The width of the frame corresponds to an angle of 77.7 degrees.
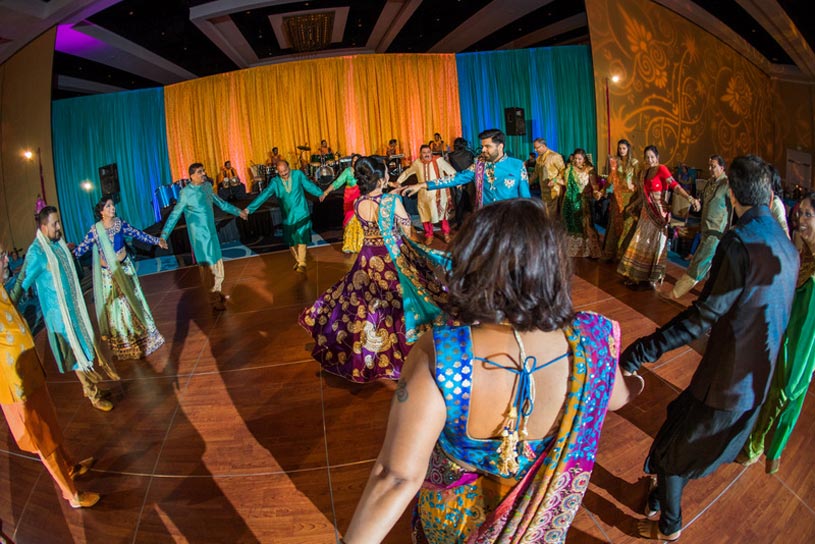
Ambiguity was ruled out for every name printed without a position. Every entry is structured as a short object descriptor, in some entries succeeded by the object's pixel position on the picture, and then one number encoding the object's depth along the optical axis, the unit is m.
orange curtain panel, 12.00
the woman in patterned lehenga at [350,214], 5.69
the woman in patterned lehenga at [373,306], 3.30
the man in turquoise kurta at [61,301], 3.25
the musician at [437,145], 11.23
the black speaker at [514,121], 10.22
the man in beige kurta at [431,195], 7.54
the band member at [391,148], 11.81
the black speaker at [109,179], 8.05
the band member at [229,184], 11.09
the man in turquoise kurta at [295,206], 6.46
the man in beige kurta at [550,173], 6.31
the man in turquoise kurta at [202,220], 5.17
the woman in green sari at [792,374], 2.22
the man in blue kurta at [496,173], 4.57
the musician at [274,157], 11.63
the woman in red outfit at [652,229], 4.82
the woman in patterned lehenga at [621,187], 5.58
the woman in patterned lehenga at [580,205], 6.02
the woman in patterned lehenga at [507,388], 0.90
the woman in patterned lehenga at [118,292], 4.05
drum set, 11.12
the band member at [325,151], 11.98
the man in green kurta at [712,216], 4.24
